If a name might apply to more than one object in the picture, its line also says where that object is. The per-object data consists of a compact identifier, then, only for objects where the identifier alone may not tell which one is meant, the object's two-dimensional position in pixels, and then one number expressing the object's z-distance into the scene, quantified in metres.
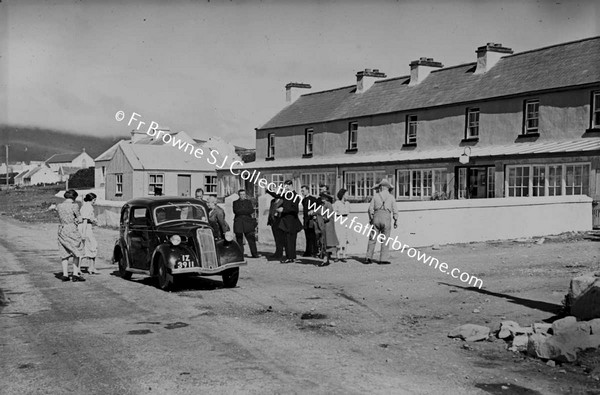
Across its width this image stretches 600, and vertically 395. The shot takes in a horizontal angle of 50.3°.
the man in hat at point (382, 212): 14.67
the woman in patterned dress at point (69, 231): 12.86
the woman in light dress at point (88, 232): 14.53
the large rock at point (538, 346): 6.79
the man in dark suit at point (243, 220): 16.50
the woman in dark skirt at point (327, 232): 14.92
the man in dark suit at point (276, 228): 16.14
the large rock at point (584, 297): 7.85
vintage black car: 11.62
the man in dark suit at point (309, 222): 15.63
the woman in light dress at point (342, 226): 15.91
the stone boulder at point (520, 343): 7.18
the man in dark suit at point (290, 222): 15.58
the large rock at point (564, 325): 6.96
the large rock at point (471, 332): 7.68
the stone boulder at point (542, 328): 7.45
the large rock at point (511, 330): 7.62
